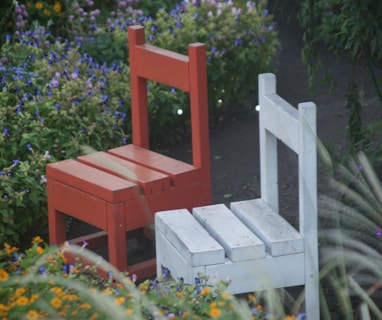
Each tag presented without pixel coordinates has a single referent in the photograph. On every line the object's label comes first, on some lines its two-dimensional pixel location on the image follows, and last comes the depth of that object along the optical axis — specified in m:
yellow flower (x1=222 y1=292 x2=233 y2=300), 5.08
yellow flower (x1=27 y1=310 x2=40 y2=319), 4.74
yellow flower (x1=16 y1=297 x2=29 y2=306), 4.84
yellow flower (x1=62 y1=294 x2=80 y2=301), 5.03
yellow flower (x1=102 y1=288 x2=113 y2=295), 5.37
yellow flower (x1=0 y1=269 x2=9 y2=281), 5.06
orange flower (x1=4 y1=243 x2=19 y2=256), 5.79
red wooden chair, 7.77
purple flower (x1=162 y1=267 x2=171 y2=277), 6.63
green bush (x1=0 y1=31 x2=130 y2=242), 9.23
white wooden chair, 6.55
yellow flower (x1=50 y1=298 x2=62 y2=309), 4.80
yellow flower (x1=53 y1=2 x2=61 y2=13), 12.98
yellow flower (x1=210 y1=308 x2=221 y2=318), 4.63
